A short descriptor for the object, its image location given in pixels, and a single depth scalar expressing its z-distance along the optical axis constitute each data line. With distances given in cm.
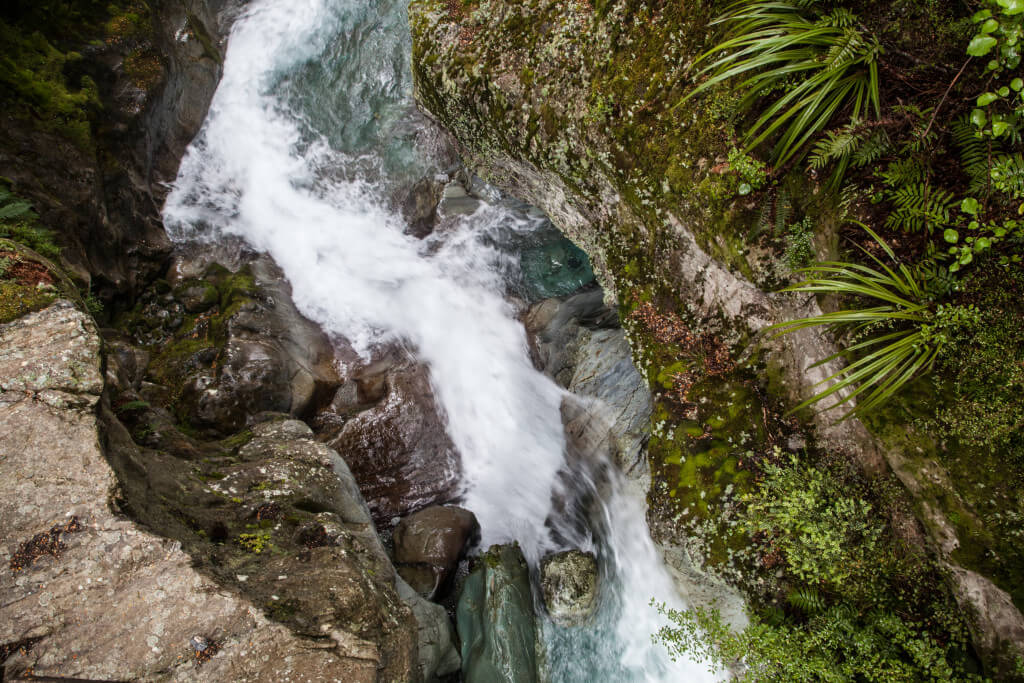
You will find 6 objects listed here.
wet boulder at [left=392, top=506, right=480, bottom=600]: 715
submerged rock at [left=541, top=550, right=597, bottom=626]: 669
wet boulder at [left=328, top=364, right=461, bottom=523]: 815
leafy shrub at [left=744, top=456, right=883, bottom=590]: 389
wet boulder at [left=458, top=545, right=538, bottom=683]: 636
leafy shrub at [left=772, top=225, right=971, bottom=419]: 334
